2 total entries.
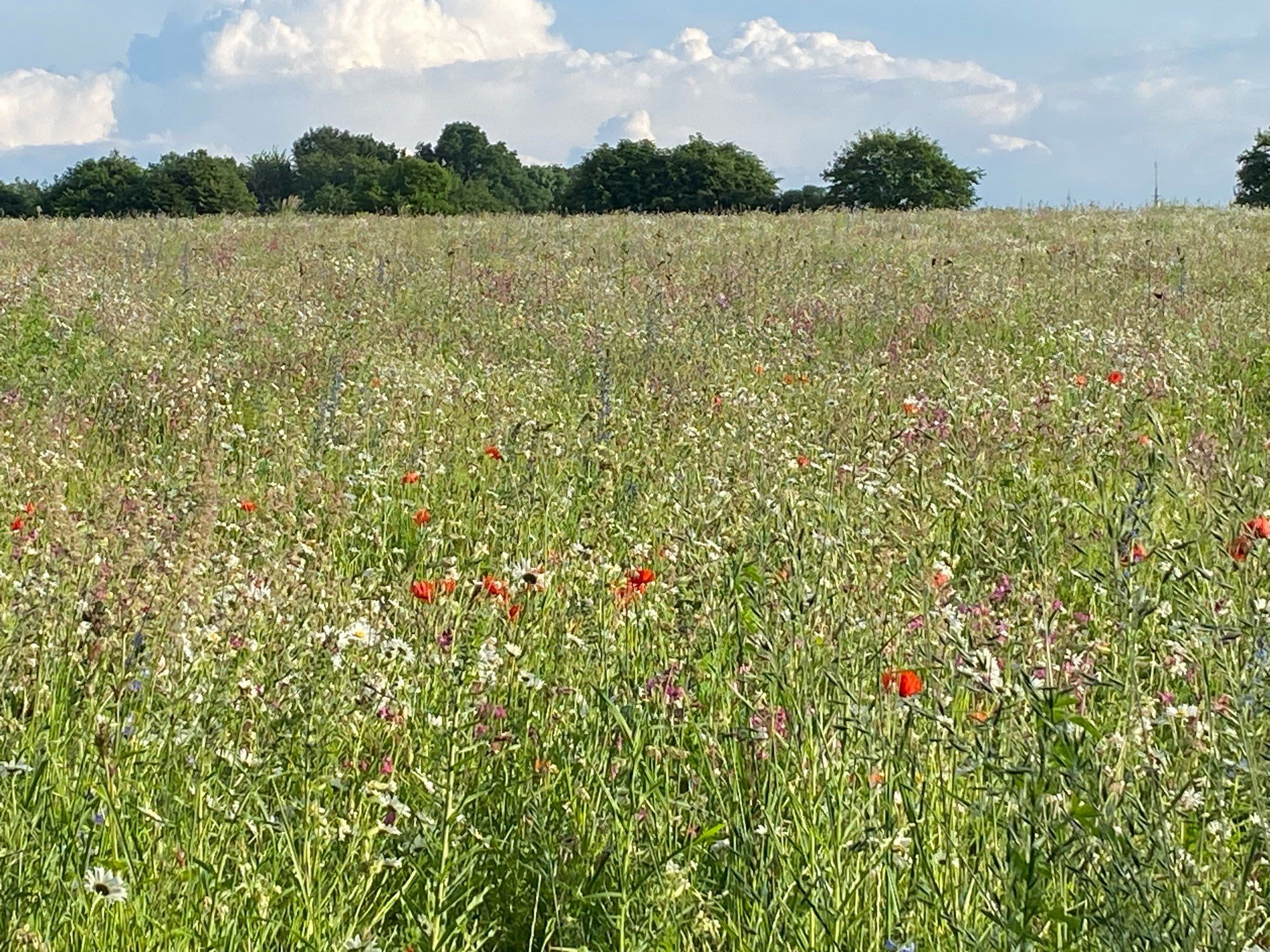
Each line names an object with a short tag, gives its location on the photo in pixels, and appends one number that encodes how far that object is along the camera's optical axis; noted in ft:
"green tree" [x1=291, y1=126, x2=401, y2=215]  293.43
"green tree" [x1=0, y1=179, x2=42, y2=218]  278.63
